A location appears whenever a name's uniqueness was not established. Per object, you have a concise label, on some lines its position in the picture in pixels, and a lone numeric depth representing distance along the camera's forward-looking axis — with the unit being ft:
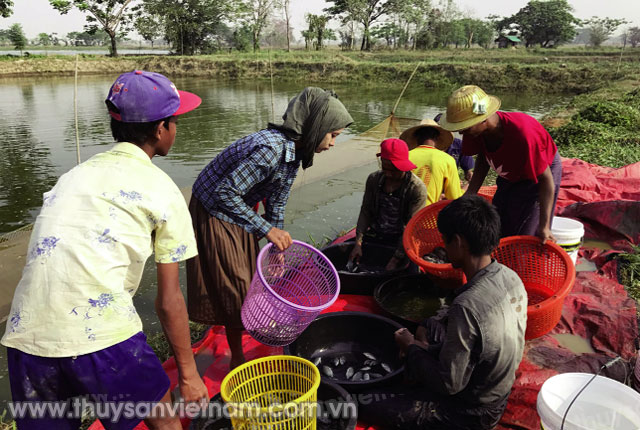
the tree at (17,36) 140.77
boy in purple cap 3.97
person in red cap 9.66
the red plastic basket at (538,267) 7.41
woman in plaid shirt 6.77
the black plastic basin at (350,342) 8.32
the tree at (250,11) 127.42
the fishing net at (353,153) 24.79
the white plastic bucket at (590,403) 5.28
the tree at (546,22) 143.13
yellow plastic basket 4.79
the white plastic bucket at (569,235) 10.07
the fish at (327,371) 7.61
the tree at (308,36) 132.03
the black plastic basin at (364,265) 10.38
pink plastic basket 5.98
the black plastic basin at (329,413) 5.87
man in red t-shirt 8.01
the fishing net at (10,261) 12.16
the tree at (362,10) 141.69
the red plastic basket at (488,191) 13.45
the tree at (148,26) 128.16
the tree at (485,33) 174.91
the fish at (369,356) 8.44
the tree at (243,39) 144.66
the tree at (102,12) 99.79
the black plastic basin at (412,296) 10.05
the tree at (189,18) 127.13
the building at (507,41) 158.11
